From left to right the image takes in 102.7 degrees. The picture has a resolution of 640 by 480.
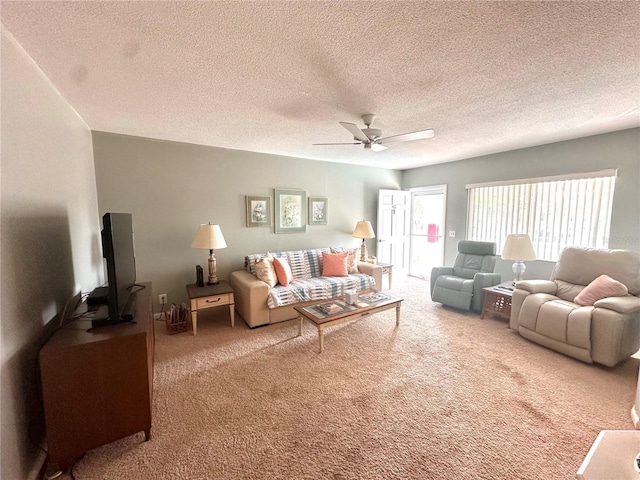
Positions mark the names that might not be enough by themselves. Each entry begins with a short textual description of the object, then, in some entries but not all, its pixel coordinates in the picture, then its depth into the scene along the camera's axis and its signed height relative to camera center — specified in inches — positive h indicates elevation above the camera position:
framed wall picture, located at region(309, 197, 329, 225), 182.5 +5.4
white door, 213.3 -8.2
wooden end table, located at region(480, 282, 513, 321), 127.6 -42.6
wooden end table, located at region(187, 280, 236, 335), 118.3 -37.9
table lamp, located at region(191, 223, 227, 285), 126.1 -10.1
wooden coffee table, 103.6 -40.5
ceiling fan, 95.8 +31.8
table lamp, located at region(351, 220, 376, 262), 187.5 -9.9
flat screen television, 63.1 -13.8
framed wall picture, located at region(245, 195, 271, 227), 158.6 +4.1
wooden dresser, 52.9 -37.0
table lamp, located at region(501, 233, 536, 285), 126.9 -15.5
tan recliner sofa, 90.4 -36.0
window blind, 128.3 +4.0
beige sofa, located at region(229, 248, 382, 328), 127.0 -38.1
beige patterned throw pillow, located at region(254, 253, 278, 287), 135.6 -29.0
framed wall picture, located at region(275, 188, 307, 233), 168.4 +4.5
